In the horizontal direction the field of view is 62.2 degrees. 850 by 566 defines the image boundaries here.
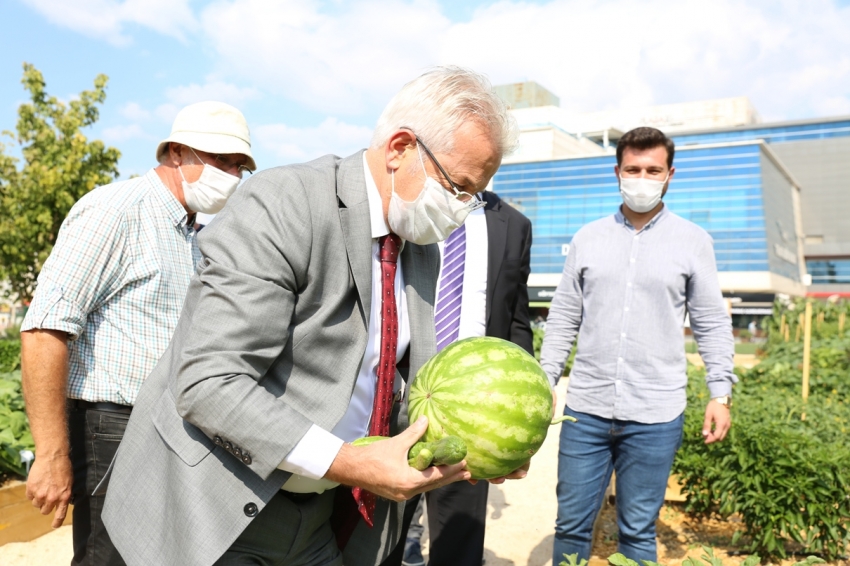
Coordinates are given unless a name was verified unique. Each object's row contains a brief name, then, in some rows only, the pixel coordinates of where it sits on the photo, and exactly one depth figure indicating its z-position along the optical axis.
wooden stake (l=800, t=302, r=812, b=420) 8.94
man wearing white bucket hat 2.61
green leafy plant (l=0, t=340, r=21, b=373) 8.92
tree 13.77
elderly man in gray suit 1.73
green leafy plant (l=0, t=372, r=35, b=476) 5.30
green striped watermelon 1.83
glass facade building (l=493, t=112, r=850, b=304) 71.00
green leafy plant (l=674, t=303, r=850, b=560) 4.61
